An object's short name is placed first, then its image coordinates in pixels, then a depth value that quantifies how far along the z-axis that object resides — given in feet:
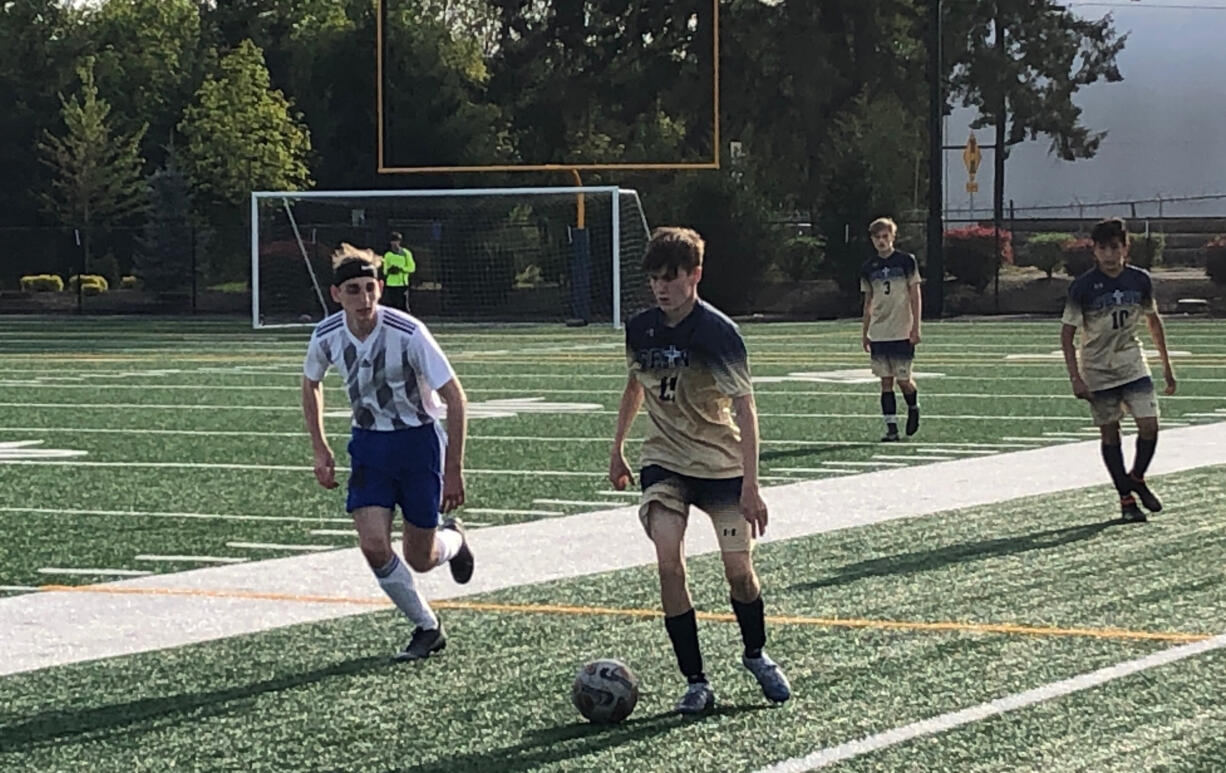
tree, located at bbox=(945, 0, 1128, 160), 194.08
